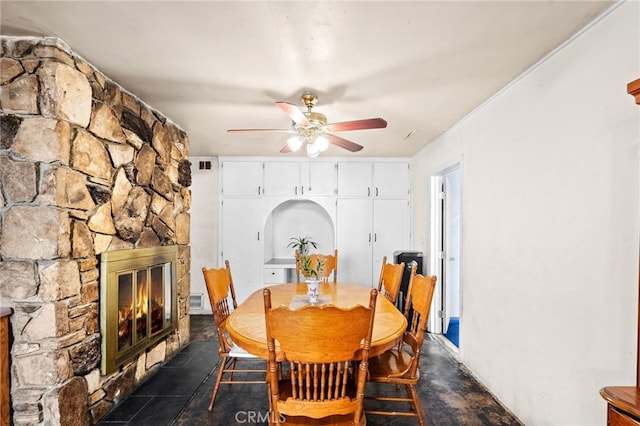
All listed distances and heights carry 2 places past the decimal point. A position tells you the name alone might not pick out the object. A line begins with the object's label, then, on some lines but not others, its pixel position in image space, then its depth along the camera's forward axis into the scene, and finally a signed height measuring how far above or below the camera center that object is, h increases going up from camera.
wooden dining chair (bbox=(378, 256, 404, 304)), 2.85 -0.62
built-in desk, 4.96 -0.92
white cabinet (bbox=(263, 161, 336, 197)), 5.04 +0.47
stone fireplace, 1.84 -0.09
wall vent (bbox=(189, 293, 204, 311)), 5.05 -1.40
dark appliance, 4.26 -0.69
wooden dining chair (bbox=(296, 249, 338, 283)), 3.81 -0.63
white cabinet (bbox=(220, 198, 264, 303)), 5.00 -0.41
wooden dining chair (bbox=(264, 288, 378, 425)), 1.45 -0.62
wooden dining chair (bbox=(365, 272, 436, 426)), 1.98 -0.99
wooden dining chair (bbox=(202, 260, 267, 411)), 2.38 -0.75
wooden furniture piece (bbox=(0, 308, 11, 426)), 1.78 -0.88
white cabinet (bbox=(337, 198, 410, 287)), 5.02 -0.33
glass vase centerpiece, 2.53 -0.51
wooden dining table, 1.73 -0.70
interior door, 4.12 -0.39
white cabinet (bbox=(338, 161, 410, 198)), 5.06 +0.51
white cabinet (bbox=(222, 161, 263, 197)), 5.05 +0.53
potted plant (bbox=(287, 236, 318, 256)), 5.33 -0.54
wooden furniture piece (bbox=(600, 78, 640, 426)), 1.02 -0.61
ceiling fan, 2.31 +0.63
